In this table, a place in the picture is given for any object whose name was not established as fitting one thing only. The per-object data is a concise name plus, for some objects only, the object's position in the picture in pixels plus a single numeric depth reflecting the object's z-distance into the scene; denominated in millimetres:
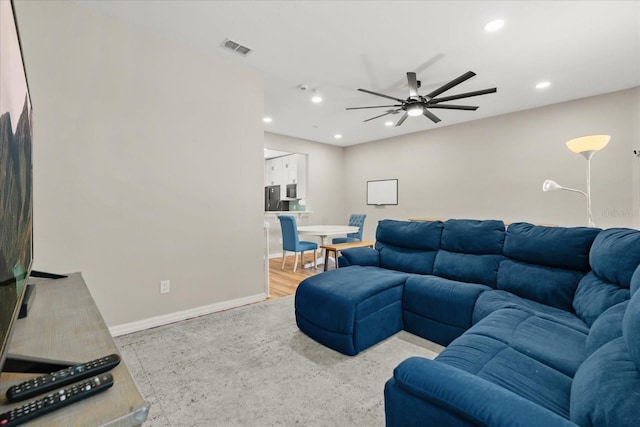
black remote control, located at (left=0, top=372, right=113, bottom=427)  530
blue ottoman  2102
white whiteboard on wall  6699
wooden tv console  587
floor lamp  2646
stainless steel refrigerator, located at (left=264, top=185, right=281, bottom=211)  6555
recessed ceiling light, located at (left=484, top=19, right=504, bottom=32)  2535
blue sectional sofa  820
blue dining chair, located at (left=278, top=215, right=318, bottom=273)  4645
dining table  4730
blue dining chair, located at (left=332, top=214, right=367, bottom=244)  5405
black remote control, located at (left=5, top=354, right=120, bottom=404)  607
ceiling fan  2961
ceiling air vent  2805
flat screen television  635
